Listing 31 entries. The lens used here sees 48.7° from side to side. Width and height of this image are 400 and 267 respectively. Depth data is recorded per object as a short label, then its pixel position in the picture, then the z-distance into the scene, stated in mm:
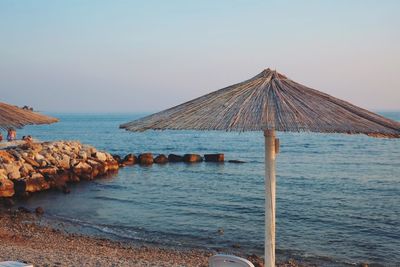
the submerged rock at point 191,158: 32562
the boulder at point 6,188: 18277
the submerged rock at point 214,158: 32625
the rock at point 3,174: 18756
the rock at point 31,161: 21297
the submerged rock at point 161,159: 32112
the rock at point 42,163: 21984
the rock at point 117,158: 31178
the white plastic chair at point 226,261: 5086
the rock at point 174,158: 32844
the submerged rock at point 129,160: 31000
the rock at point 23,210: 16331
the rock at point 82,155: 25836
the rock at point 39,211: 16312
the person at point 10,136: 28188
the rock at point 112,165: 27531
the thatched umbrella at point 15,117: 7703
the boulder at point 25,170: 20125
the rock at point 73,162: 23966
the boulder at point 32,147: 23350
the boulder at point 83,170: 23812
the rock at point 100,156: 27392
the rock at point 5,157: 20056
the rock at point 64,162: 23327
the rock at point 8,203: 17156
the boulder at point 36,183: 19516
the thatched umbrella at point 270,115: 4797
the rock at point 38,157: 22225
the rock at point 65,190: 20406
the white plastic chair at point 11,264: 6023
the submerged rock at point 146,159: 31438
